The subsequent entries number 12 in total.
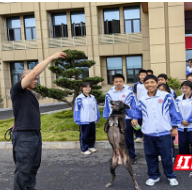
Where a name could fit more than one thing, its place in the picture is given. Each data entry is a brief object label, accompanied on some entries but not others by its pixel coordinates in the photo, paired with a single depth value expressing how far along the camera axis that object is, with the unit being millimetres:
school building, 17297
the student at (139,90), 5758
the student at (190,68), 9258
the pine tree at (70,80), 7770
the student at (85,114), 5469
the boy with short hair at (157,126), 3441
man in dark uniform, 2795
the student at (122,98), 4414
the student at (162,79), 5246
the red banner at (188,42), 13484
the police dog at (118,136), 3469
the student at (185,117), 4172
